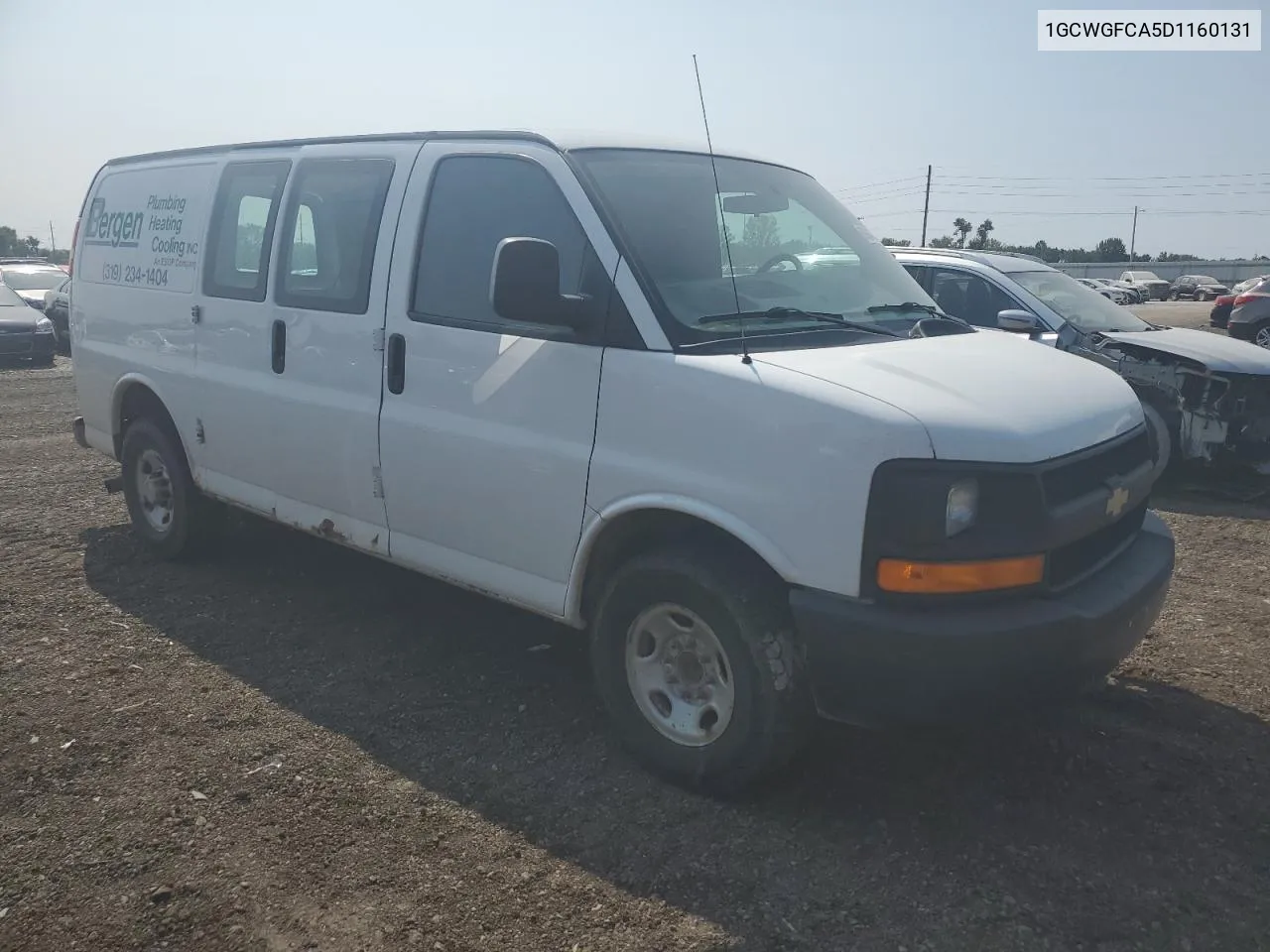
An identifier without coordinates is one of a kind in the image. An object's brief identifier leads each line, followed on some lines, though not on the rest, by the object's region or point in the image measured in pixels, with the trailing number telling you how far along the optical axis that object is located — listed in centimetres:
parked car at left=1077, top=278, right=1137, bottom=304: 4276
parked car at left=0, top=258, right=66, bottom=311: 2295
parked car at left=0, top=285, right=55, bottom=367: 1719
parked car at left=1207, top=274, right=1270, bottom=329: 2062
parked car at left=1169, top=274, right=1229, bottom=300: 5275
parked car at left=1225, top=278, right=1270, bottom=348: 1778
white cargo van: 296
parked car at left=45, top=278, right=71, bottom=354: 1966
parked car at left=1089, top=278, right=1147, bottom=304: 4756
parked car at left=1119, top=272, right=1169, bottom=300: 5288
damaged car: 746
